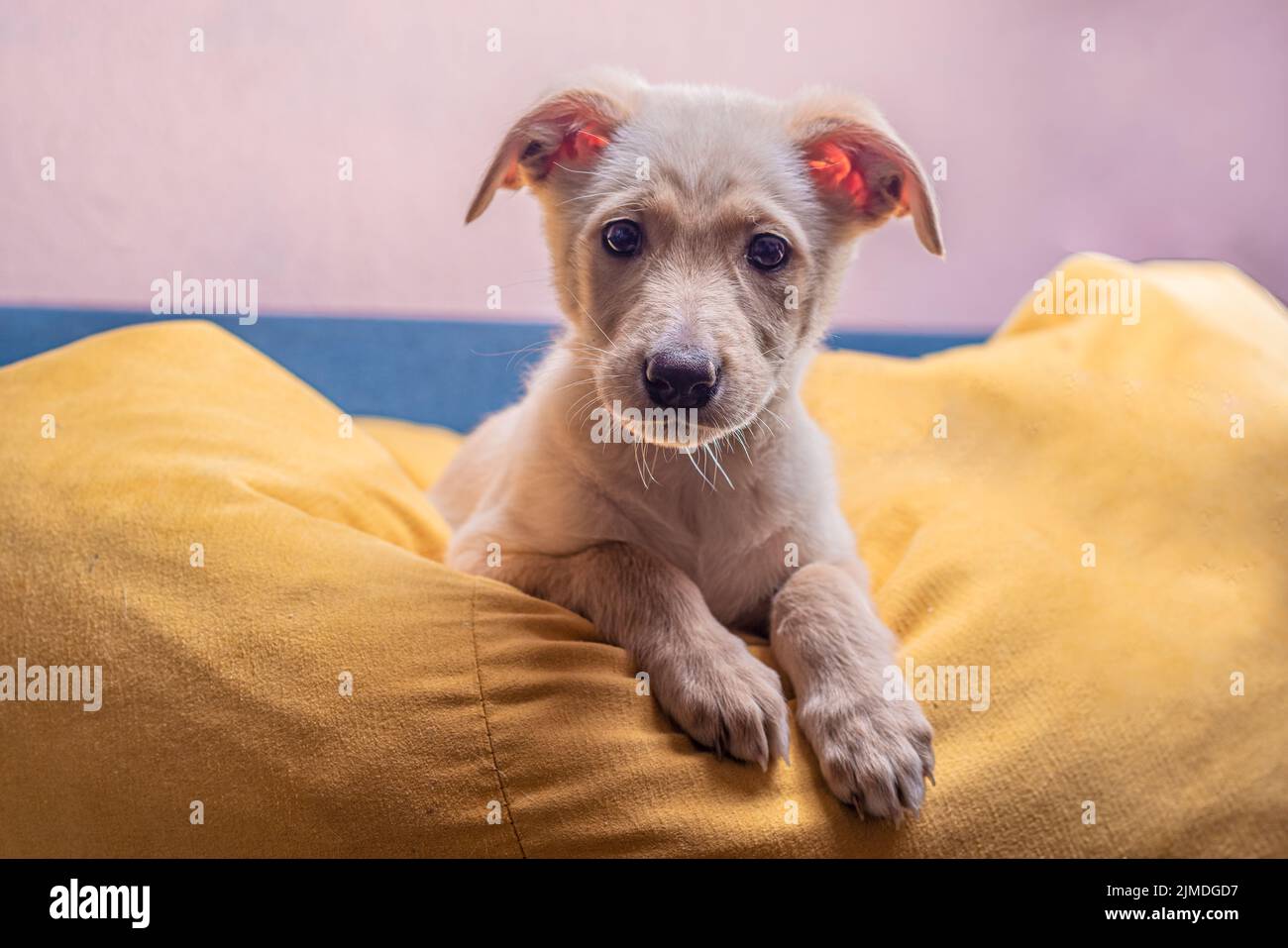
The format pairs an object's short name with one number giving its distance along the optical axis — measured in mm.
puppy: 406
